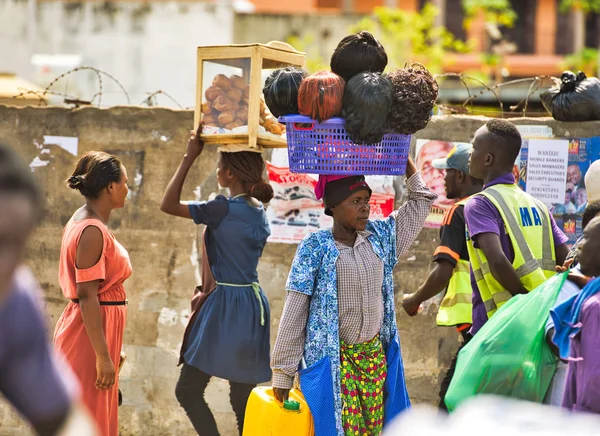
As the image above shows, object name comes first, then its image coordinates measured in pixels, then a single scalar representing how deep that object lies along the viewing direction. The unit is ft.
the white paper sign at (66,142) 44.96
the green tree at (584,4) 171.39
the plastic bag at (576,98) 41.70
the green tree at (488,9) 156.15
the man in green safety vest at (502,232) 30.68
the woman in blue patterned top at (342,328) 29.50
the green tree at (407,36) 135.54
